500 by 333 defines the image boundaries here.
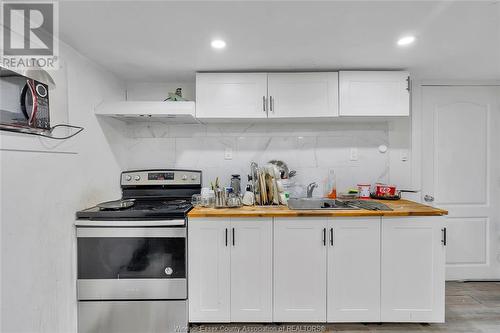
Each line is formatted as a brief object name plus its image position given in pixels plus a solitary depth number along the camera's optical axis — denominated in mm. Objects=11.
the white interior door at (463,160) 2561
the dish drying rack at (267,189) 2186
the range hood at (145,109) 2016
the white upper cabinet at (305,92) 2150
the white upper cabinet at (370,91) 2139
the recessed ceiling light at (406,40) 1650
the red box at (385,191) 2389
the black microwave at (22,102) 1259
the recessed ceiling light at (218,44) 1678
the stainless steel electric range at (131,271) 1797
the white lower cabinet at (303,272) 1874
